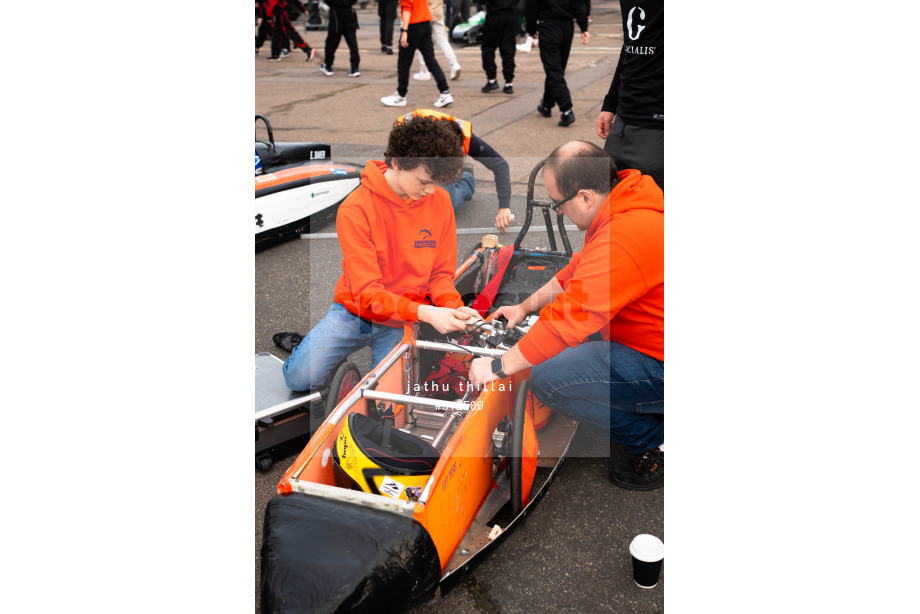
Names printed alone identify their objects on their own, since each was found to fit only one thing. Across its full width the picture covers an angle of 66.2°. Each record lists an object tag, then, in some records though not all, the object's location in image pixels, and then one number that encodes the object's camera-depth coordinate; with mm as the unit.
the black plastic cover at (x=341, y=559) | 2287
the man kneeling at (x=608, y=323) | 2953
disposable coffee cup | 2746
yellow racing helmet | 2688
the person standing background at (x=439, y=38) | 10031
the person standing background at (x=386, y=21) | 12887
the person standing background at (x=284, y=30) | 13460
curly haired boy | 3365
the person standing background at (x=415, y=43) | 9211
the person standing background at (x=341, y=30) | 11398
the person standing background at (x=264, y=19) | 13309
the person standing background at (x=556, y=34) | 8375
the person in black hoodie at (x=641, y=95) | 4180
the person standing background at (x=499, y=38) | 9844
